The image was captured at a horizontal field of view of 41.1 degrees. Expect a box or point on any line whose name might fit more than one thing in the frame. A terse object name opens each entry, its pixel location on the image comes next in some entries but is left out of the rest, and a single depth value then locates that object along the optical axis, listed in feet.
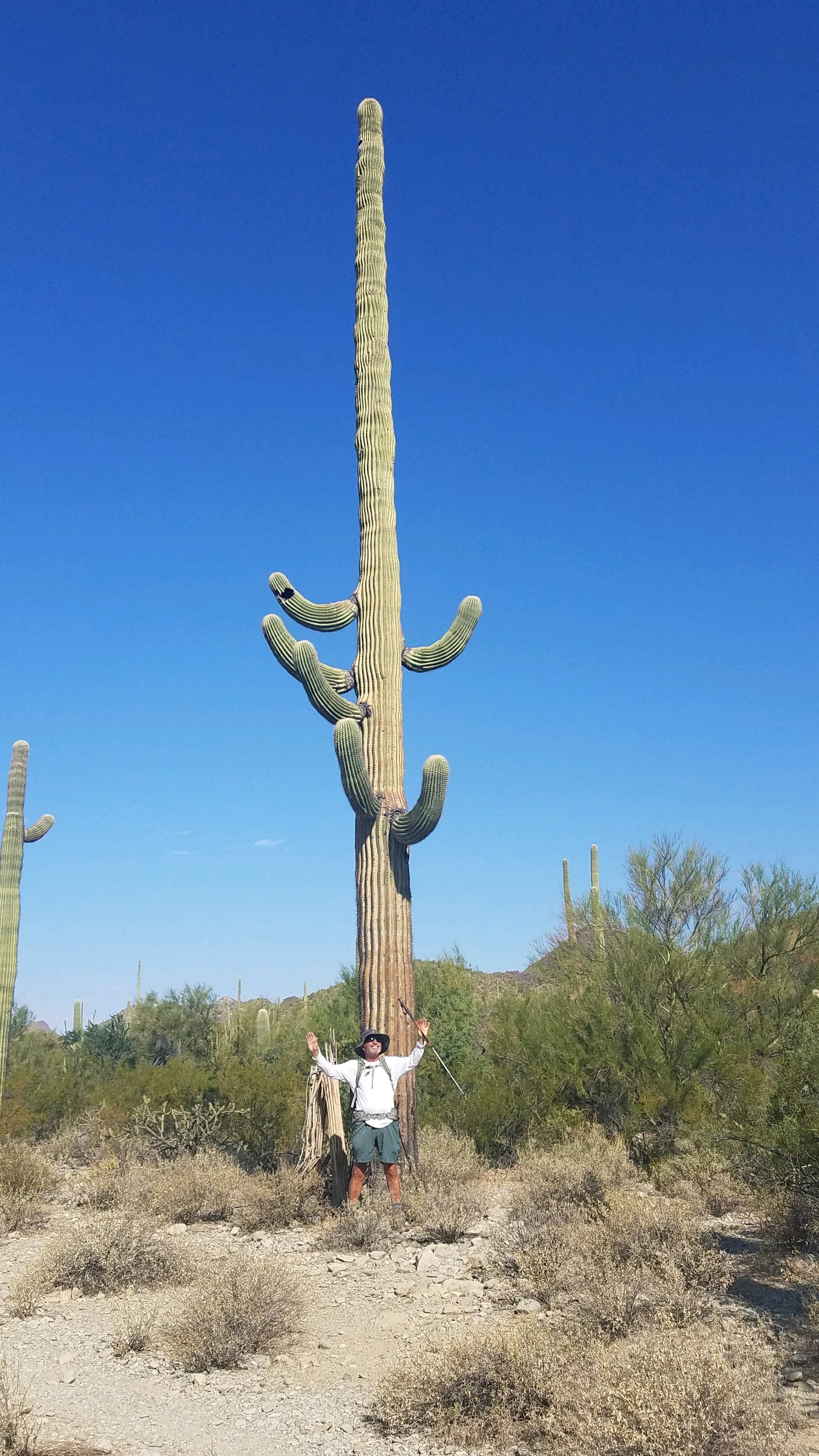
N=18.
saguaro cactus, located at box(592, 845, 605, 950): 50.21
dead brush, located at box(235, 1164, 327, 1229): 29.48
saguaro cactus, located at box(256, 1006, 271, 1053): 69.15
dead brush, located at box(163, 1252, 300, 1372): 18.71
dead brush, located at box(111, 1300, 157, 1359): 19.49
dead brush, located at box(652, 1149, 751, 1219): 27.91
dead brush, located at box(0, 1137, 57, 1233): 31.37
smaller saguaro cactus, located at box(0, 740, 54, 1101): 51.60
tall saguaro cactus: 32.83
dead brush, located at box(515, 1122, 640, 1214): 27.86
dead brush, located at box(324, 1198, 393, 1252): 26.30
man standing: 29.07
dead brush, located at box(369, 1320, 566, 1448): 15.23
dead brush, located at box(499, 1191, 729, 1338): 18.40
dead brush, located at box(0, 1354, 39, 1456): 14.93
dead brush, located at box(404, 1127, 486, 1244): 26.78
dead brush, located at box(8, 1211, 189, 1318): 23.65
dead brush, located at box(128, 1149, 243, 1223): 30.63
